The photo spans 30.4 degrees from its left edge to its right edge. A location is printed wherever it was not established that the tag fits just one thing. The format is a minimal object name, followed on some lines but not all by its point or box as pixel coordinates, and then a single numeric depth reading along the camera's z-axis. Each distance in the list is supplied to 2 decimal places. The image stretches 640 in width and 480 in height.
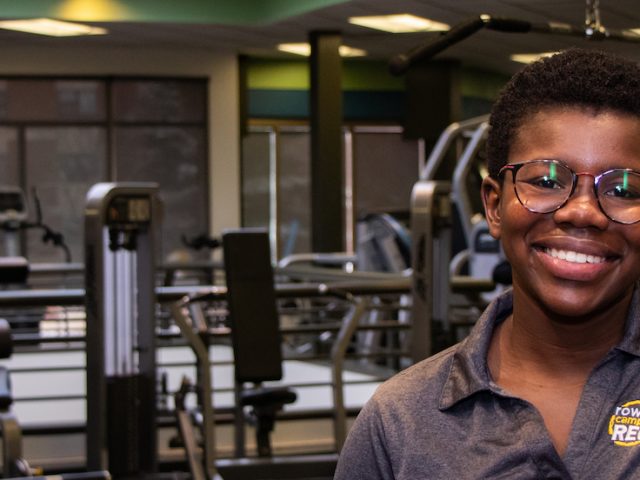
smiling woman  0.92
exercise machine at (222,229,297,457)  4.14
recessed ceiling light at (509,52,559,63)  13.25
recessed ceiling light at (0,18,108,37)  11.27
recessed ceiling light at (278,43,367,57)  12.84
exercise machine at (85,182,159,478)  3.79
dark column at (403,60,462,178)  13.54
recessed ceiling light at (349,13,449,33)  10.60
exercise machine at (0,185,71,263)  10.05
